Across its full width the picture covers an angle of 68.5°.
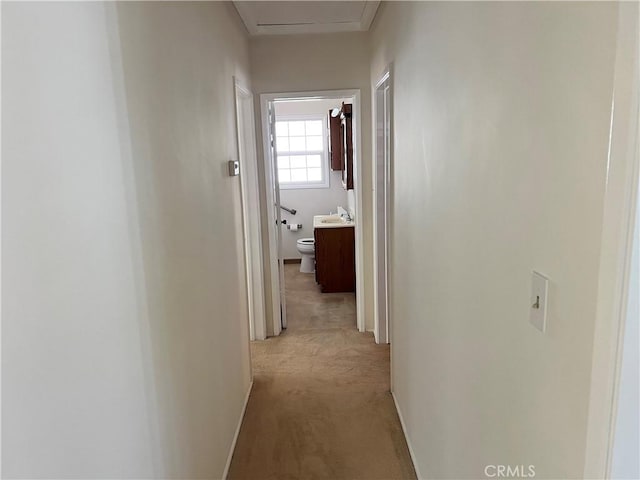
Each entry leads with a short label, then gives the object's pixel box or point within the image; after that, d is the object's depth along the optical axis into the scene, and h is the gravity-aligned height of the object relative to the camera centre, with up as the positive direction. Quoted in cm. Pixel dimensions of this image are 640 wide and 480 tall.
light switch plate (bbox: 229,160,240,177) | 262 -3
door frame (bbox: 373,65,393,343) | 343 -44
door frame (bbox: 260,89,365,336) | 363 -19
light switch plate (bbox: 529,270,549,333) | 94 -30
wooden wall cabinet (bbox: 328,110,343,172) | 546 +20
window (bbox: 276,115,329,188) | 631 +11
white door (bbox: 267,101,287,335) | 375 -63
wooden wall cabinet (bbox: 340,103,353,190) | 437 +17
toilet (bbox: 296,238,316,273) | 591 -117
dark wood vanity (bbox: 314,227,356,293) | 487 -103
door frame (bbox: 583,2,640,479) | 66 -13
